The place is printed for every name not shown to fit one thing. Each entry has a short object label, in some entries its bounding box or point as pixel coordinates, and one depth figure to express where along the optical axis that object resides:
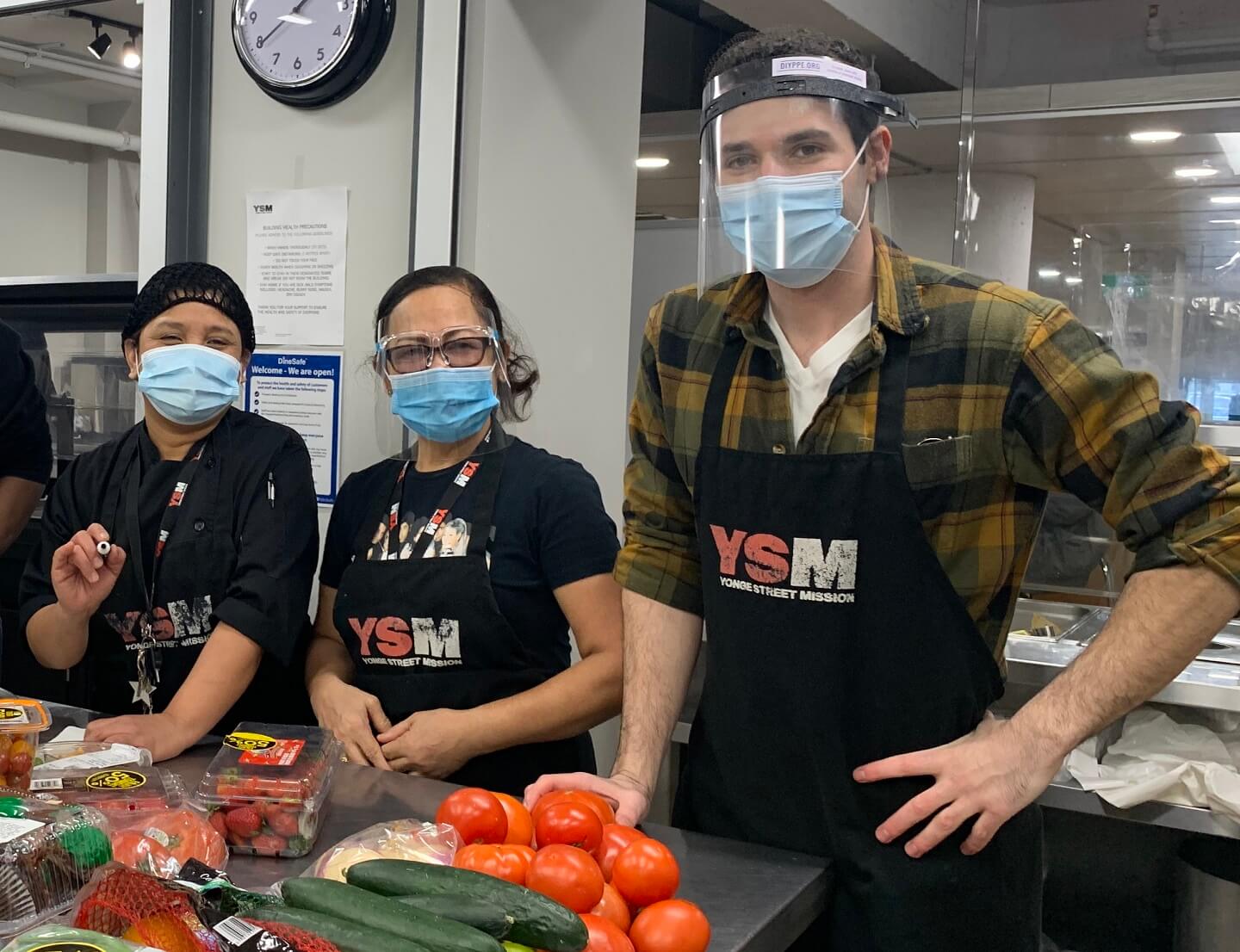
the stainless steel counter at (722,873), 1.32
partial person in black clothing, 2.60
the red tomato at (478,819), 1.35
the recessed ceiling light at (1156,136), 3.69
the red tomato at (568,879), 1.18
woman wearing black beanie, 1.96
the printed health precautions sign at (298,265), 2.58
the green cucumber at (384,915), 1.04
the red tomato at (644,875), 1.25
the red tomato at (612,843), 1.31
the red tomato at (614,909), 1.21
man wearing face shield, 1.39
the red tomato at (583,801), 1.37
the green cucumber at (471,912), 1.09
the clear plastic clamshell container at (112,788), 1.39
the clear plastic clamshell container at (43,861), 1.11
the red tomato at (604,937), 1.13
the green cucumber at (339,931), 1.01
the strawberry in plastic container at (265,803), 1.45
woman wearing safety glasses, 1.91
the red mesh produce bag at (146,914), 0.96
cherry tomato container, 1.51
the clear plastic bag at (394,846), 1.25
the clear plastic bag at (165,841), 1.23
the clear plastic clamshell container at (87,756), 1.57
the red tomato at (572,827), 1.32
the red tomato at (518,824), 1.36
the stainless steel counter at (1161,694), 2.40
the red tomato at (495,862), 1.23
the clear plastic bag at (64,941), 0.90
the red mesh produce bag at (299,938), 0.96
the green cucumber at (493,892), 1.10
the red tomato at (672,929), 1.16
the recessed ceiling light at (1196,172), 3.67
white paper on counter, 2.38
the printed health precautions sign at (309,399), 2.59
